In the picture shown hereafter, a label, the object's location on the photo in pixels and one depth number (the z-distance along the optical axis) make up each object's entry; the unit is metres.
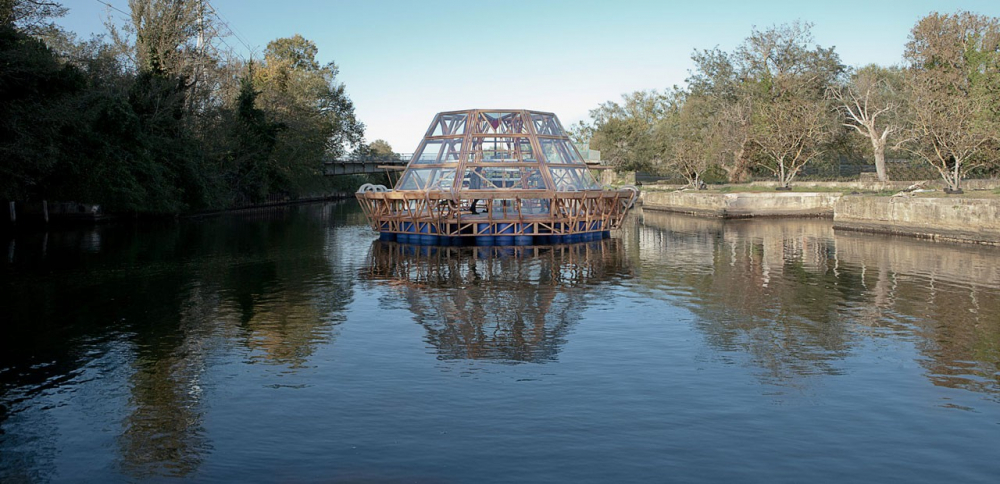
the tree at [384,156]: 112.69
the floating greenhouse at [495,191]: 35.56
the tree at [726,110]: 74.88
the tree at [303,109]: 76.25
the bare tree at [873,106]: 63.86
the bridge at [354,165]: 95.00
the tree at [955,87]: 42.53
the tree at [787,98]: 63.44
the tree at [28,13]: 33.12
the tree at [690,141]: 78.00
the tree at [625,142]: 104.50
